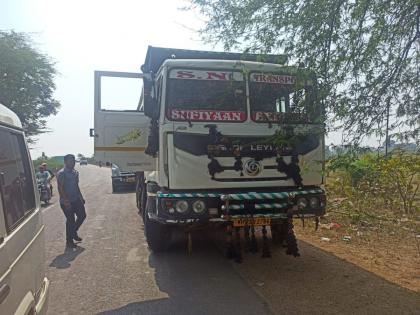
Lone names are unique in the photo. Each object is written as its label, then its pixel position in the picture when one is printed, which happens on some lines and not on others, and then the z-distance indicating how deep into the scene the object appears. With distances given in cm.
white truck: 586
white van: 238
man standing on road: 831
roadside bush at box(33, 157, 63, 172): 4479
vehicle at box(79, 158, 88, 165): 8362
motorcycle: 1549
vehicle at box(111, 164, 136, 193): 2068
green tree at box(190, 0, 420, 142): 392
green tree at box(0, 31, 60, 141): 2322
